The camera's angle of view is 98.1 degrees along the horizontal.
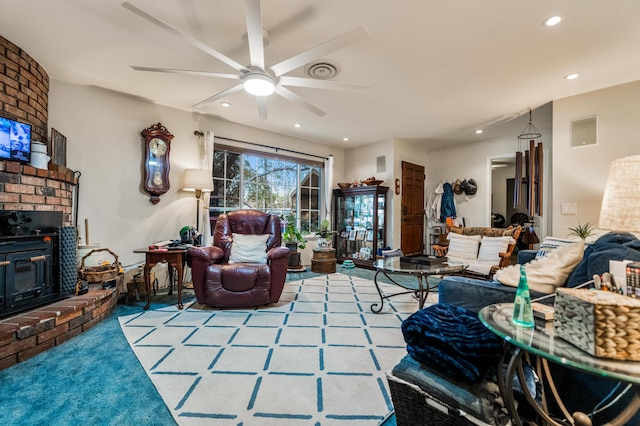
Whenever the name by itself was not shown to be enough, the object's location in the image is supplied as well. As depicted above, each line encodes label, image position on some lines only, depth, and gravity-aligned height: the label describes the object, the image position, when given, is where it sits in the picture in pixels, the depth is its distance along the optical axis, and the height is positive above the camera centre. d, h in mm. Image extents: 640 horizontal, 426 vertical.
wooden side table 2898 -501
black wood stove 2111 -393
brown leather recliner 2844 -686
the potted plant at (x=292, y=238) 4707 -423
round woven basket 2752 -605
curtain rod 4086 +1182
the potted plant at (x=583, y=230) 2904 -170
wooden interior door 5492 +78
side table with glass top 715 -395
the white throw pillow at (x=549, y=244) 2535 -289
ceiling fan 1578 +1060
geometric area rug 1399 -993
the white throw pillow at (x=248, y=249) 3238 -427
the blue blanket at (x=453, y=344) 1063 -525
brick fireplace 1913 +127
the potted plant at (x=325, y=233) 5338 -385
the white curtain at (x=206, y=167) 4039 +666
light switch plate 3240 +79
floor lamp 3658 +433
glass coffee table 2494 -512
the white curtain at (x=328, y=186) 5731 +564
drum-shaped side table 4695 -812
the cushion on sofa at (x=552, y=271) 1529 -321
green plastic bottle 994 -338
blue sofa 1136 -470
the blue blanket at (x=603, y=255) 1303 -192
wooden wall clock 3568 +689
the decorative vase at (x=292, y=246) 4761 -563
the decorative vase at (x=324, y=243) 5052 -541
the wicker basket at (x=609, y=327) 751 -309
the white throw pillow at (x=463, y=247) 3852 -473
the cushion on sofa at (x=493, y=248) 3545 -446
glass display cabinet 5285 -171
